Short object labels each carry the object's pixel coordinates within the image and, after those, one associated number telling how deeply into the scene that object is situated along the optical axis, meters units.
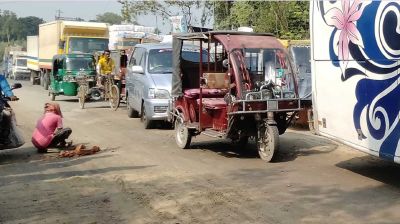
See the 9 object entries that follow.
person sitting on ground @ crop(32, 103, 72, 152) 10.01
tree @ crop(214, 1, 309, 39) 23.16
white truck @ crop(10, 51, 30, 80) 46.66
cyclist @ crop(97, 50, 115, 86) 18.86
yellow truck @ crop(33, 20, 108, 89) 26.00
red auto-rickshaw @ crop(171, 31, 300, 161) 8.58
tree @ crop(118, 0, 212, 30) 32.41
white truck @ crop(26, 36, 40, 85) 36.88
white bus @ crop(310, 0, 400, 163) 6.38
